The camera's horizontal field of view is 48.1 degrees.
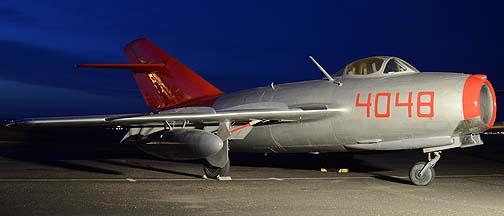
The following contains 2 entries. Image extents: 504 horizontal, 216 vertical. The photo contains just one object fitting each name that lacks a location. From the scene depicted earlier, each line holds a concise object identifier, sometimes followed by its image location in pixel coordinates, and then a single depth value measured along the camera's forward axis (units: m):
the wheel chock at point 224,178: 11.19
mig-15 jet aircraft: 9.24
